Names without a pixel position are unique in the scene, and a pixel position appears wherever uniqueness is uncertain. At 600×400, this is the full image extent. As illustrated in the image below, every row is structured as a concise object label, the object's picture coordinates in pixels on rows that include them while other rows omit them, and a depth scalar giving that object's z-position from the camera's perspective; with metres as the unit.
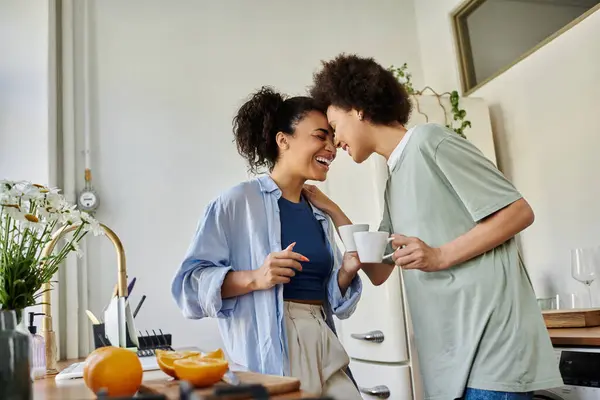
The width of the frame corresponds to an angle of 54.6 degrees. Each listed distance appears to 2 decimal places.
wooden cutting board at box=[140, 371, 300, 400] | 0.79
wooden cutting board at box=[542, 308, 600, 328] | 1.87
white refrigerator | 2.28
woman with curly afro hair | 1.20
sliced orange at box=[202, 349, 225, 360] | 0.90
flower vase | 0.75
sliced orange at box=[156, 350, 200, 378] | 0.91
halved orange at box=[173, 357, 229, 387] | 0.83
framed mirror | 2.54
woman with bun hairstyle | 1.36
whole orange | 0.82
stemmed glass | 2.20
